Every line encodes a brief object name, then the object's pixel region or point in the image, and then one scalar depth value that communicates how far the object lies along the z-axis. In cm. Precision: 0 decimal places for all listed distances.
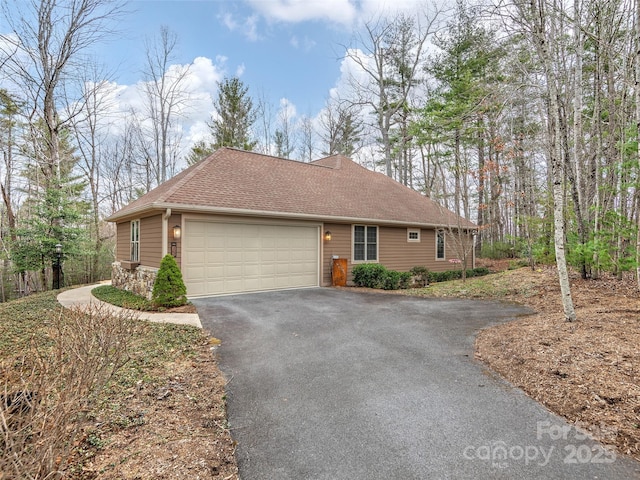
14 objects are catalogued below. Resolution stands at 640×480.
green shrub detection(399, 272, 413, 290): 1065
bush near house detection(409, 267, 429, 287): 1174
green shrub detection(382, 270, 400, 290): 1016
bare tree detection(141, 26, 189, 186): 1694
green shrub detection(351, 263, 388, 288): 1023
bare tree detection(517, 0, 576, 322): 468
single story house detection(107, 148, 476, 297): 816
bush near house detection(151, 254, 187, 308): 683
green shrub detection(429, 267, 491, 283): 1288
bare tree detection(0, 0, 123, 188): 1123
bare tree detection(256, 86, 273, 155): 2064
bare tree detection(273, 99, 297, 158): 2119
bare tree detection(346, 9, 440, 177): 1797
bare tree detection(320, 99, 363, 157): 2103
